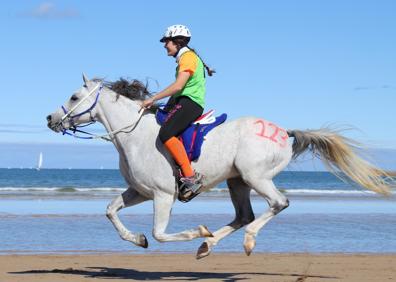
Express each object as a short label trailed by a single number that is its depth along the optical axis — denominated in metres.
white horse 9.41
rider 9.25
